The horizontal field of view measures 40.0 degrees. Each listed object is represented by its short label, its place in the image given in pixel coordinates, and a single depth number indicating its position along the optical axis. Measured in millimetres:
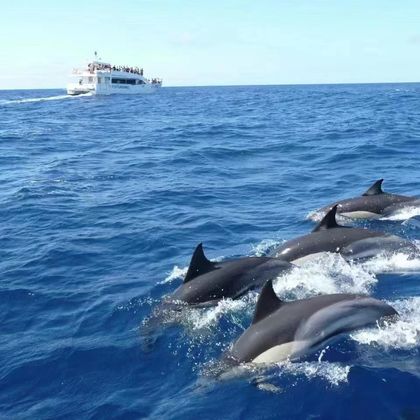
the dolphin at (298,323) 8375
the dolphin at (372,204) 16328
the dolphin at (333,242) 12750
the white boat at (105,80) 102312
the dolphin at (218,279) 10711
